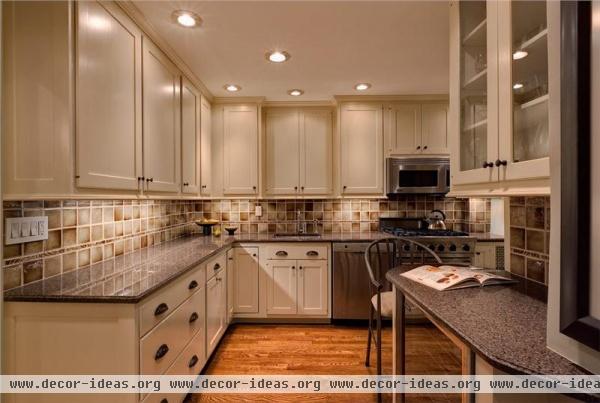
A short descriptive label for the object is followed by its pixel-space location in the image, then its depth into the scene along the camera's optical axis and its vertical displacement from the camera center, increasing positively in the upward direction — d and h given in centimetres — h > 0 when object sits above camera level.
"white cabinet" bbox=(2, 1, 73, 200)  119 +43
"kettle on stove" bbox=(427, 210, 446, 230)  328 -22
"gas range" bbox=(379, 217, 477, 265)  280 -44
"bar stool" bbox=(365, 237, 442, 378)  223 -57
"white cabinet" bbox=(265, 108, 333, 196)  335 +55
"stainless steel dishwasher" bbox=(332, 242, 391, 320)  291 -80
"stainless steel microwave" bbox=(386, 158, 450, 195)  316 +26
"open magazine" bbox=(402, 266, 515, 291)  120 -34
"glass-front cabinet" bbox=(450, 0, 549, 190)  96 +40
